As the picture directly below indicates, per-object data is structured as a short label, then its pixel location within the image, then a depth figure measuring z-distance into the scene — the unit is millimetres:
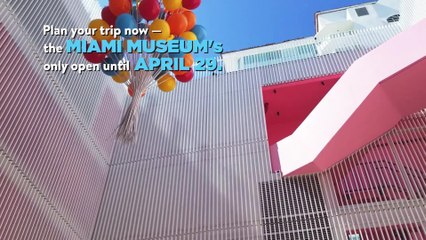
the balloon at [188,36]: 5668
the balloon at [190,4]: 5703
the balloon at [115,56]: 5730
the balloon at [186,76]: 5844
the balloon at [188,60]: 5691
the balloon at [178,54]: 5522
